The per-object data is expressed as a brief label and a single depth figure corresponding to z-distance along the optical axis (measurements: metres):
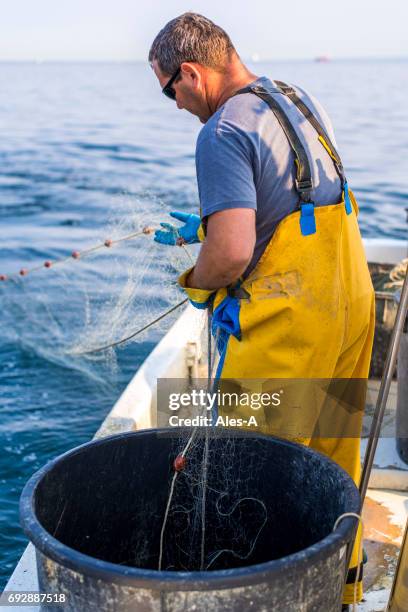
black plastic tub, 1.81
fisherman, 2.46
